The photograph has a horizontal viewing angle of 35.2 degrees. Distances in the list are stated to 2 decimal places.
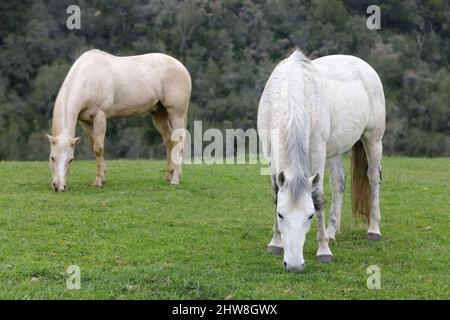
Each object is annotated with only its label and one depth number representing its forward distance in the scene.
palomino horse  11.91
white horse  6.68
